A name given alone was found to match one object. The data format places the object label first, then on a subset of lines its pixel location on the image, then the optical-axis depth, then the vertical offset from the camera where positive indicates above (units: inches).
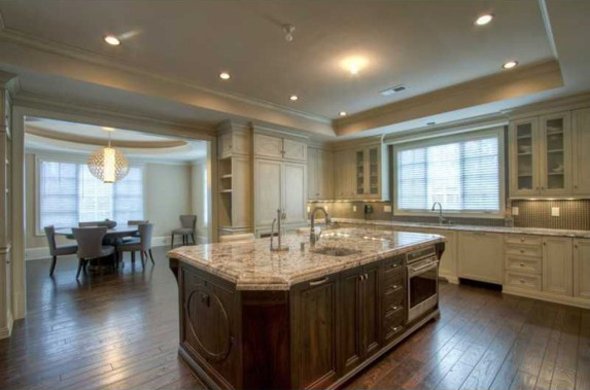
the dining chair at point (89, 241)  206.2 -31.4
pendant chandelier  234.2 +25.6
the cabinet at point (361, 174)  238.7 +17.8
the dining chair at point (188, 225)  347.2 -35.2
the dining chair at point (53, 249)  213.0 -38.3
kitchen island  73.7 -32.9
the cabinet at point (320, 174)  253.6 +18.5
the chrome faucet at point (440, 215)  211.9 -15.3
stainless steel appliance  116.3 -36.9
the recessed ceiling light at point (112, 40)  109.7 +59.0
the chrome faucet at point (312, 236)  114.3 -16.8
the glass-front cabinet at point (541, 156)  157.0 +20.8
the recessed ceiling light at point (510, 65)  133.4 +59.1
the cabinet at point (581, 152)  150.0 +21.1
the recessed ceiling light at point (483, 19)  99.4 +59.7
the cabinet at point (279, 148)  200.3 +33.9
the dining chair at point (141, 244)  237.5 -39.0
